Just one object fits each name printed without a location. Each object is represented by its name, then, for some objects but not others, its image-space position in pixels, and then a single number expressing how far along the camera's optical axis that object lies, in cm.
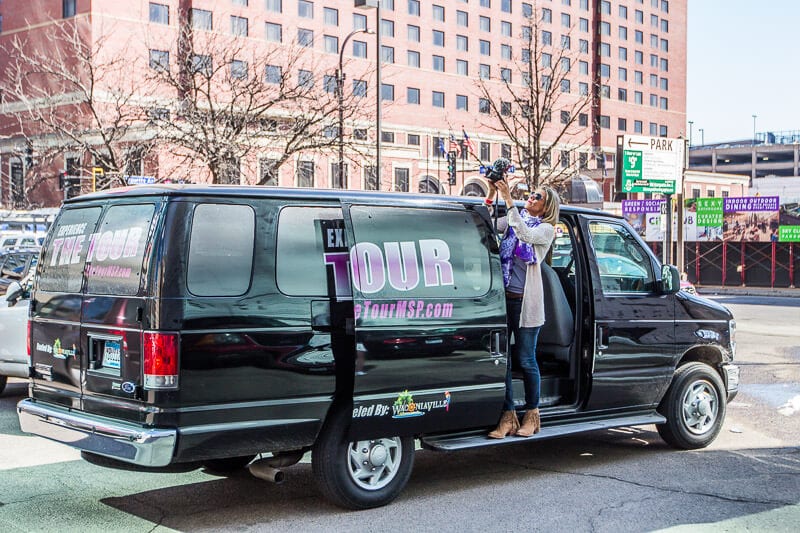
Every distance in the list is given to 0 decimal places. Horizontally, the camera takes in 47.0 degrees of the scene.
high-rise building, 3397
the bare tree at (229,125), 2212
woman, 685
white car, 998
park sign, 2427
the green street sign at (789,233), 4122
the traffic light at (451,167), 3868
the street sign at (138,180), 2197
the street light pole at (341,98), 2328
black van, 540
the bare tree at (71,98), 2258
